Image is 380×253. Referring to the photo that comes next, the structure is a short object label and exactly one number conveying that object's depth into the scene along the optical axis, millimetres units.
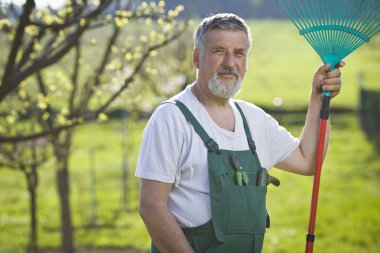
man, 2979
